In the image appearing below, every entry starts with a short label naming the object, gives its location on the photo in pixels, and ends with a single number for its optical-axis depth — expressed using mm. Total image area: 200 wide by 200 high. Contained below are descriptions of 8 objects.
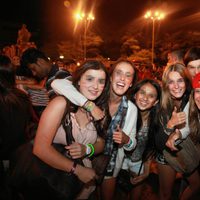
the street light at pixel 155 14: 16651
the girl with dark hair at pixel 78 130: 1748
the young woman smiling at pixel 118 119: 2520
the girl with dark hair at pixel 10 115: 2270
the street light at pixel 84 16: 18727
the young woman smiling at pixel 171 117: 2650
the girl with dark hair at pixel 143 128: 2772
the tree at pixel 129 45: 20559
